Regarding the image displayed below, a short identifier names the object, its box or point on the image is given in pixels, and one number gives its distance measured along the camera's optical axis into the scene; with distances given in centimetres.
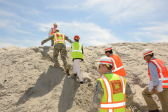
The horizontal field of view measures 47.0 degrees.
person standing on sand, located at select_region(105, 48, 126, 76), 515
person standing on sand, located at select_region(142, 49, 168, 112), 434
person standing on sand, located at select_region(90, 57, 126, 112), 292
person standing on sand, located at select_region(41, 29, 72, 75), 715
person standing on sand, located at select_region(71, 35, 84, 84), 658
